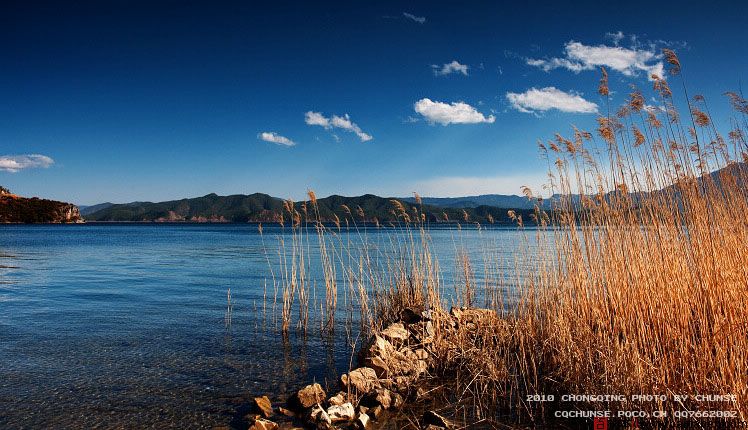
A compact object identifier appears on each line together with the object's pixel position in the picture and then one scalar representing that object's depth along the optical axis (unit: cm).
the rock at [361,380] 523
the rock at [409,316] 696
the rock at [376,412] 486
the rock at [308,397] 504
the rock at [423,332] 640
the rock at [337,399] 489
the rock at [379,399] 505
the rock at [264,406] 498
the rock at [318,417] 456
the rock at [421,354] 621
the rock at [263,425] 440
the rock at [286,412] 493
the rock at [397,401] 514
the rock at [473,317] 685
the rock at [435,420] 451
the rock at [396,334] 632
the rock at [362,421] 458
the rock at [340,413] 470
